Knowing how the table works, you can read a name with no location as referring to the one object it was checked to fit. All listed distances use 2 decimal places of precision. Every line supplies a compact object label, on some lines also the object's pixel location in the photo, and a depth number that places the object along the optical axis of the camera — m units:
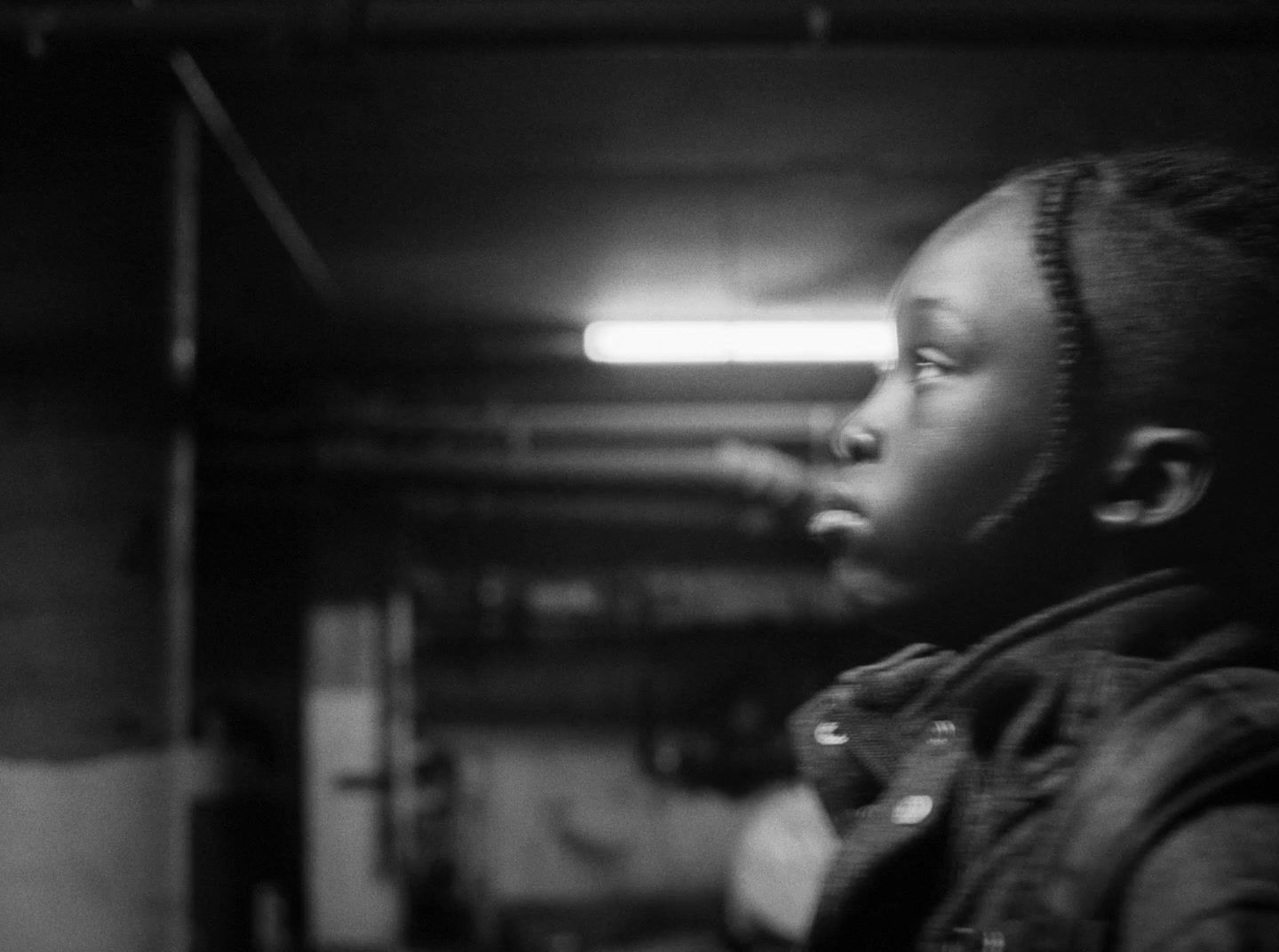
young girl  1.20
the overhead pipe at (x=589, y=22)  2.88
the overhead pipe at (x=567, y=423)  8.16
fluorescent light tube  5.32
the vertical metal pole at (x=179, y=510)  3.24
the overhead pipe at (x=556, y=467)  8.17
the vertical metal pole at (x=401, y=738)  8.97
